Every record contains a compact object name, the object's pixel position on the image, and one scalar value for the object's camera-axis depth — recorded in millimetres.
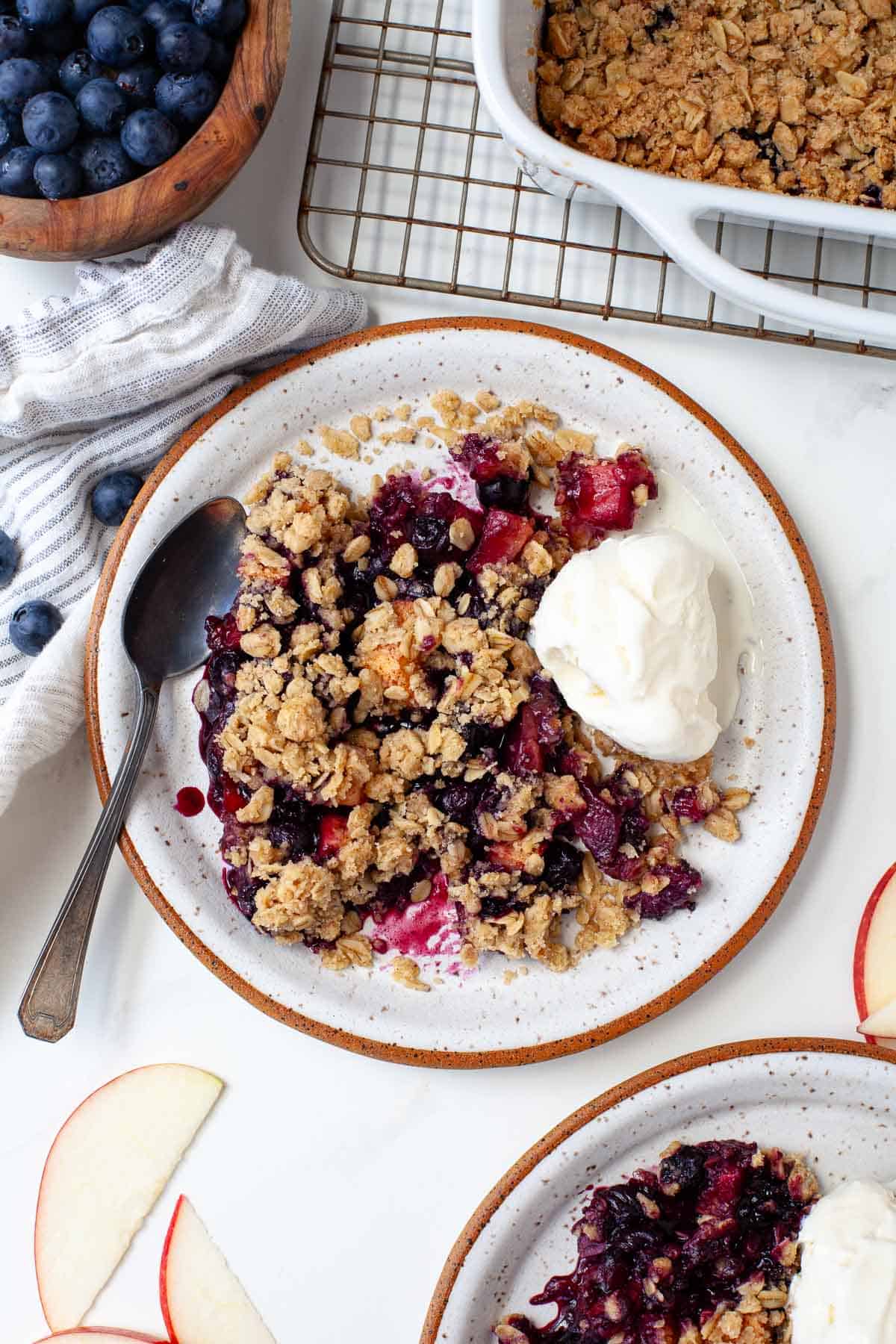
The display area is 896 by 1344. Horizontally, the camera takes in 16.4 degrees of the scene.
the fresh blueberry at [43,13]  844
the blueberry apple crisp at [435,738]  863
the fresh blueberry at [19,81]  841
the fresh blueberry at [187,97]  842
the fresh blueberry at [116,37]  840
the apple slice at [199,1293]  890
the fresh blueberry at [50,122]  838
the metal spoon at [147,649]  879
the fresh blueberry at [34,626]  887
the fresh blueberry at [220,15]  842
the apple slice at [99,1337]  889
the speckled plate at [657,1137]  866
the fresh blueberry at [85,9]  847
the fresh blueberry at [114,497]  892
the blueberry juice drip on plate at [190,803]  890
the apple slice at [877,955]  886
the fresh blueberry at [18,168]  841
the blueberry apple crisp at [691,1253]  863
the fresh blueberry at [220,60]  847
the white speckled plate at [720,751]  874
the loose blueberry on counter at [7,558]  889
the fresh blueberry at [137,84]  845
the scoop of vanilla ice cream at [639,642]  854
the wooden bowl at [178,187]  839
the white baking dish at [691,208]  831
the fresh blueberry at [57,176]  838
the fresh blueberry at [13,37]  844
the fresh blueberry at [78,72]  846
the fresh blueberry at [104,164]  842
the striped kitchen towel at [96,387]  869
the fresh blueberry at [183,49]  839
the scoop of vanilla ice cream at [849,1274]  851
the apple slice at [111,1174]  893
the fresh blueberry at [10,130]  843
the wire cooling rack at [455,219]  887
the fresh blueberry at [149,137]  838
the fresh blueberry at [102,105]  840
